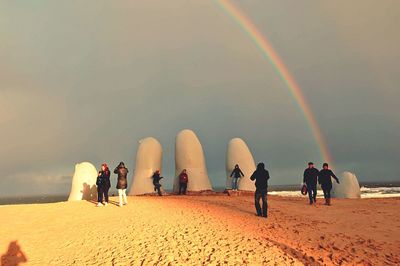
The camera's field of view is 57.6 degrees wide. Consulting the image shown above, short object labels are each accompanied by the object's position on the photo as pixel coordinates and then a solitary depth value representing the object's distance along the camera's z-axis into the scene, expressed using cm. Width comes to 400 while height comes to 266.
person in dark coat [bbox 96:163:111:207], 1827
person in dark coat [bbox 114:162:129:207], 1744
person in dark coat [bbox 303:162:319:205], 1958
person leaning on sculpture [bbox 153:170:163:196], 2605
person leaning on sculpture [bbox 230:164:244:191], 2441
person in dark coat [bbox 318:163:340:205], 2000
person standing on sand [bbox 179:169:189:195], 2703
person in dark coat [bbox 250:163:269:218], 1466
